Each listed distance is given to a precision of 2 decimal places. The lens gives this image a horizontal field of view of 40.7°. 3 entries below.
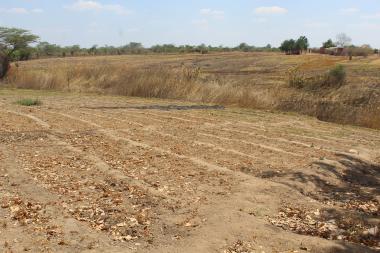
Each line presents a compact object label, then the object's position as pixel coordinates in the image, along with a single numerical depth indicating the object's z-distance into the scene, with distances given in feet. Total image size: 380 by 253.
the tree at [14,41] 84.00
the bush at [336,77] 65.05
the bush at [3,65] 73.56
